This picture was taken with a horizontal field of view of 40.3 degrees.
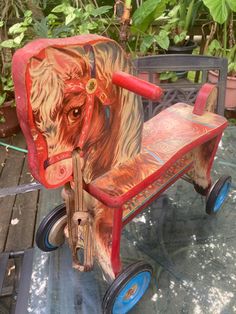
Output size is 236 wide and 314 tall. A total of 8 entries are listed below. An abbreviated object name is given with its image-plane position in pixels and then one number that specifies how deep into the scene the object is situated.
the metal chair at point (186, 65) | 0.92
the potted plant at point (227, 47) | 1.67
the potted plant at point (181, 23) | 1.69
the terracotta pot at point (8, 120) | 1.74
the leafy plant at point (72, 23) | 1.33
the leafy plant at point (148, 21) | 1.51
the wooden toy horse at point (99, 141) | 0.40
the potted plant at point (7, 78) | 1.71
